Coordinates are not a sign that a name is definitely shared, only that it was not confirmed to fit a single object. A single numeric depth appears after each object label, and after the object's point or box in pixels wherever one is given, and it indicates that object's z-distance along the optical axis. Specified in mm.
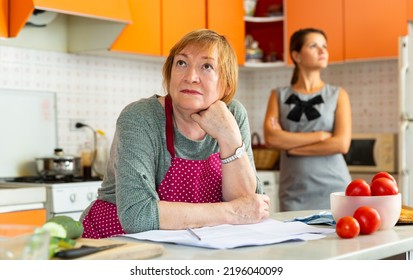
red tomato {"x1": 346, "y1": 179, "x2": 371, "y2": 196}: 1901
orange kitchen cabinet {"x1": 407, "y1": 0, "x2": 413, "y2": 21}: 4391
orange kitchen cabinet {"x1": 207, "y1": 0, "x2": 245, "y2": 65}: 4750
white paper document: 1624
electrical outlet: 4301
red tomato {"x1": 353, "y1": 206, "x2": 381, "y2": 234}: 1804
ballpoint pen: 1676
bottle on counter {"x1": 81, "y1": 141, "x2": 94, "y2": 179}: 4172
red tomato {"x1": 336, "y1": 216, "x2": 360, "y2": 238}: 1729
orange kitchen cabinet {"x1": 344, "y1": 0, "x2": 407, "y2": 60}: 4434
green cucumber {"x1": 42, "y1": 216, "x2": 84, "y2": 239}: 1495
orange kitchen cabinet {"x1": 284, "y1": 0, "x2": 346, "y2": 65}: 4684
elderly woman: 2051
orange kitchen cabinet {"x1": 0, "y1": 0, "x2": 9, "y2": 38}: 3603
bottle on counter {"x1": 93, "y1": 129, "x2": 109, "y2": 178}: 4316
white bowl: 1883
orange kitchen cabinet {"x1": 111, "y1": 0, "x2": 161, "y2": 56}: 4168
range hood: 3637
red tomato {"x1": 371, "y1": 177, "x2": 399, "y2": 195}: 1902
